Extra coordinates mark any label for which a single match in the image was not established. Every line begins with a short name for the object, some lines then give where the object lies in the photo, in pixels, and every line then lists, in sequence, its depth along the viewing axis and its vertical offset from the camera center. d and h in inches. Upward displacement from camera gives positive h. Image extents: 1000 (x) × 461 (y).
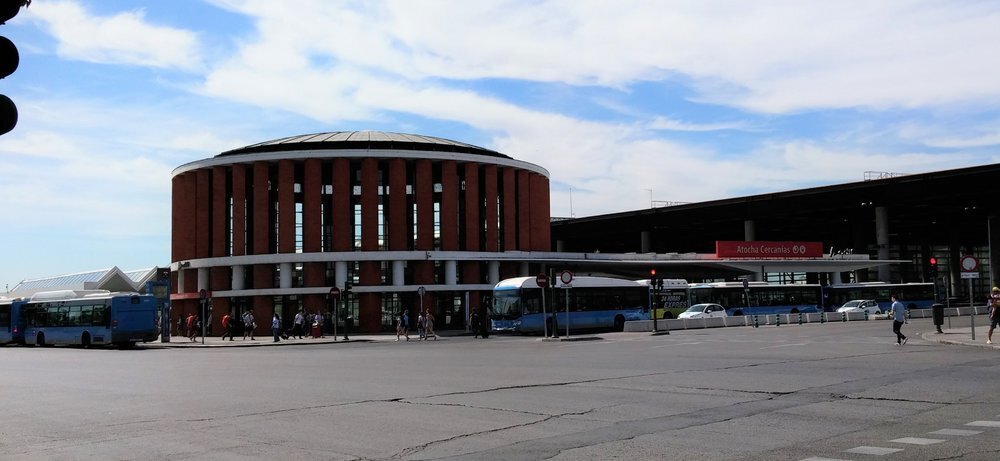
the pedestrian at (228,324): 1974.7 -53.6
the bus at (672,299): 2110.0 -23.8
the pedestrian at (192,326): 2033.7 -58.3
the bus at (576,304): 1782.7 -26.7
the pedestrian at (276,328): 1824.6 -60.1
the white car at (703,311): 1995.6 -53.8
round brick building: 2278.5 +187.8
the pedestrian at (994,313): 1033.3 -38.9
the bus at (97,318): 1676.9 -28.6
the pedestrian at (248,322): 1983.3 -50.1
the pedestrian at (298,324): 1957.4 -56.7
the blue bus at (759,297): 2219.5 -25.3
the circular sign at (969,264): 1094.6 +22.8
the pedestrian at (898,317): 1062.4 -41.5
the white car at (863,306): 2270.7 -56.6
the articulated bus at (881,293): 2413.9 -25.8
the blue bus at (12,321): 1909.4 -32.4
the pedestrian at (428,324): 1829.5 -60.0
